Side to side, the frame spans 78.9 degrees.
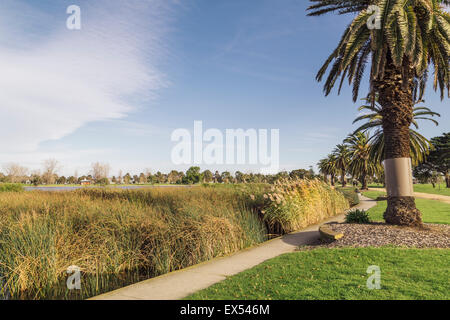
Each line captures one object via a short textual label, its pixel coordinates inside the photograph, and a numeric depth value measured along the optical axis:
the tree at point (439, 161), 55.69
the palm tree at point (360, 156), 43.64
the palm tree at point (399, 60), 9.61
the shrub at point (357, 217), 10.93
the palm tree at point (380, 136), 27.42
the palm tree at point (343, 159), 52.38
